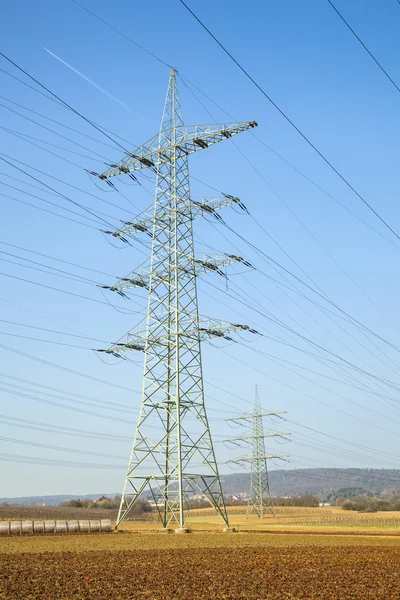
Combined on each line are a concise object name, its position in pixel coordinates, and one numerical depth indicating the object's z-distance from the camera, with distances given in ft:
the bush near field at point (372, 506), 486.38
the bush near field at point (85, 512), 246.27
